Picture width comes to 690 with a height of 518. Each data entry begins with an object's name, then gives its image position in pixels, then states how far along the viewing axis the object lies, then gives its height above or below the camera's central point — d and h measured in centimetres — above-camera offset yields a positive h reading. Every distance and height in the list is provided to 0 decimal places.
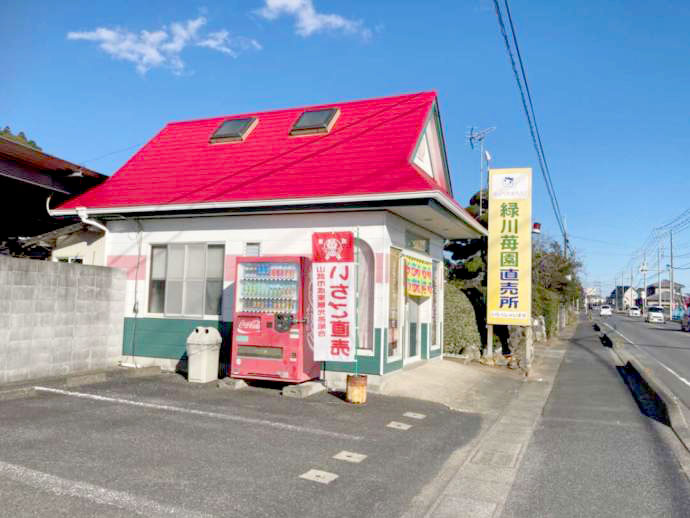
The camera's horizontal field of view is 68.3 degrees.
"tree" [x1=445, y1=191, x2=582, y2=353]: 1619 +127
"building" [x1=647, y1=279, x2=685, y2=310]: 10528 +293
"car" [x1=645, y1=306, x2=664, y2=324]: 4878 -99
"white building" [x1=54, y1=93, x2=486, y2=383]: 930 +169
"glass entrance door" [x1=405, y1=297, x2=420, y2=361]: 1085 -60
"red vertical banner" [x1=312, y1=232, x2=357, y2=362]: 841 +6
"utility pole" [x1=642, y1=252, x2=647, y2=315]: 7675 +217
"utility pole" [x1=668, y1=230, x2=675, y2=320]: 6004 +363
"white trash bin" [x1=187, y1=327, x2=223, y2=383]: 944 -109
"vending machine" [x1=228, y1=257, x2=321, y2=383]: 882 -40
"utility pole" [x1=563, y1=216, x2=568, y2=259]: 3589 +449
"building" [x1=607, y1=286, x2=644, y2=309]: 11317 +218
